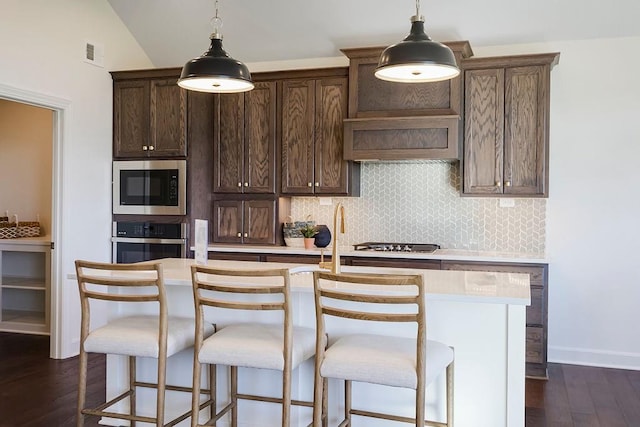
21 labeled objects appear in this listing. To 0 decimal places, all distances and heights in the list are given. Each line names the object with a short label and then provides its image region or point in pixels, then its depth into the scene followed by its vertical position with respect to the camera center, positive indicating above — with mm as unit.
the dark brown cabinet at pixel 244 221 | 5109 -93
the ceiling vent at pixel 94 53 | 4938 +1343
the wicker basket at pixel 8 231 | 5543 -217
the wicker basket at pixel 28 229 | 5668 -199
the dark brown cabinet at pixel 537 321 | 4270 -791
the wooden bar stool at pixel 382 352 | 2299 -587
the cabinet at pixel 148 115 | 5117 +850
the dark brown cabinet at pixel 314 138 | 4902 +625
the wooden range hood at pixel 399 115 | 4496 +768
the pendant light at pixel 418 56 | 2652 +719
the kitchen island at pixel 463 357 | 2654 -673
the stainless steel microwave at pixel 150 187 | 5066 +202
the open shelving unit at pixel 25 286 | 5316 -722
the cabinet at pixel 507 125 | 4449 +684
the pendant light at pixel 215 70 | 2990 +729
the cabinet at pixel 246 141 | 5070 +613
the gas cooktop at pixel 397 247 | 4770 -289
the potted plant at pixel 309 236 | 4914 -207
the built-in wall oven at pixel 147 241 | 5051 -273
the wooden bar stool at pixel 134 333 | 2719 -593
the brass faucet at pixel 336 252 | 2971 -210
